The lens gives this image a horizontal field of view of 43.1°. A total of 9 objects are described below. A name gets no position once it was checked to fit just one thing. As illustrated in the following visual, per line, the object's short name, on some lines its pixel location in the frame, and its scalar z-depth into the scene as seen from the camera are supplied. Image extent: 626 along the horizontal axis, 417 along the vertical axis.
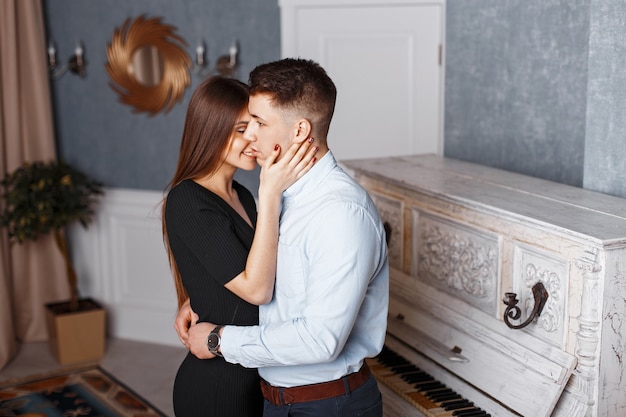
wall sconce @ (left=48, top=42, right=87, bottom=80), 4.98
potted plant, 4.58
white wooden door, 4.14
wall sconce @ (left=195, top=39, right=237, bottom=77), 4.59
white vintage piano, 2.02
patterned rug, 4.11
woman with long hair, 2.06
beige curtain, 4.77
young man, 1.71
